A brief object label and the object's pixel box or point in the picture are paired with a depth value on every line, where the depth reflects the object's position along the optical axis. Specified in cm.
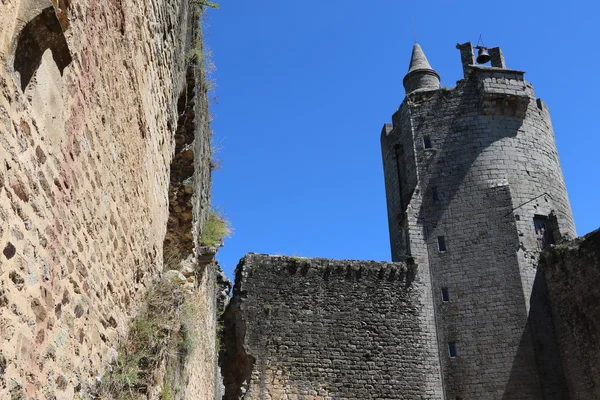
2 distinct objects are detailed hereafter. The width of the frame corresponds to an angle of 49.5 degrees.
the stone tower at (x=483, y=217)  1747
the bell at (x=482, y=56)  2206
